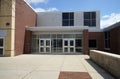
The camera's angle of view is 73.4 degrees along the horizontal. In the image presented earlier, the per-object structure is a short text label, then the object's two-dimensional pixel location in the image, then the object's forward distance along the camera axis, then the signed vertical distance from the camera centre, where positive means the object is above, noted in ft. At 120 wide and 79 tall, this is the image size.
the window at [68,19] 58.17 +15.87
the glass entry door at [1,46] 34.16 -2.11
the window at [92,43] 47.32 -1.23
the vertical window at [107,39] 43.87 +1.04
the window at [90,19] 57.88 +15.80
